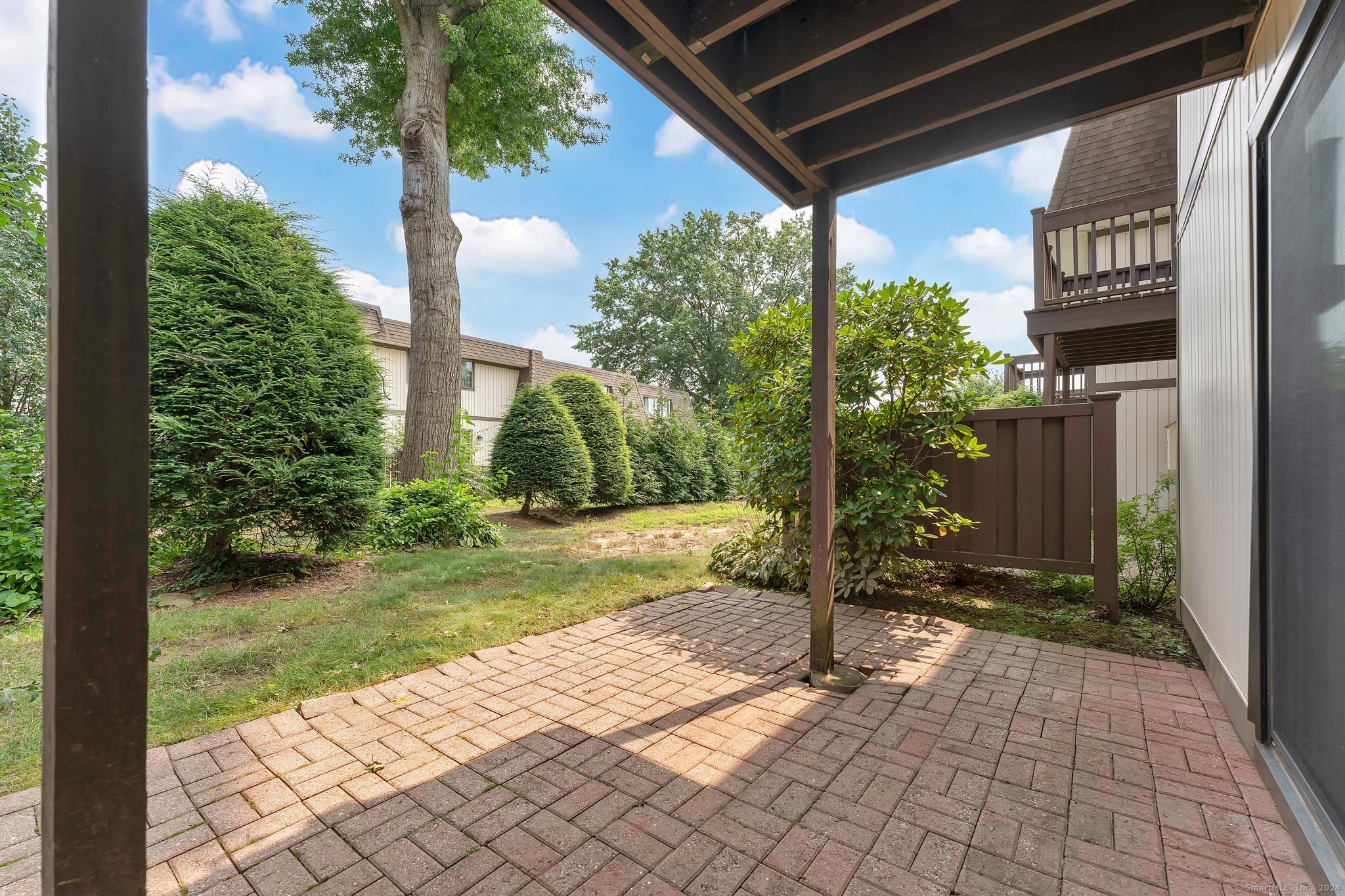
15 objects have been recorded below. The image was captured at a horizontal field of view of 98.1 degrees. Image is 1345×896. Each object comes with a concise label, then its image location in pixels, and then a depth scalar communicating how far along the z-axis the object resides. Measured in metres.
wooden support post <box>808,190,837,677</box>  2.88
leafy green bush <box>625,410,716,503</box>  12.00
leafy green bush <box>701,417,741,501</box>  13.81
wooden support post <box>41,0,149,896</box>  0.98
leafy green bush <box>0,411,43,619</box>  3.51
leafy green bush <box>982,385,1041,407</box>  9.25
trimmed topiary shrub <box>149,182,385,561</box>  4.14
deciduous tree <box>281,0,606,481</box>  7.58
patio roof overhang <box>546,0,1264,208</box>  1.94
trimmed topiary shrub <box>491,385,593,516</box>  9.53
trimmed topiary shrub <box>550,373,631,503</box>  10.59
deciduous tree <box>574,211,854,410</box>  23.02
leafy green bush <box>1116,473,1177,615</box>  4.25
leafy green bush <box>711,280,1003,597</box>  4.16
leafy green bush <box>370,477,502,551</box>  6.39
